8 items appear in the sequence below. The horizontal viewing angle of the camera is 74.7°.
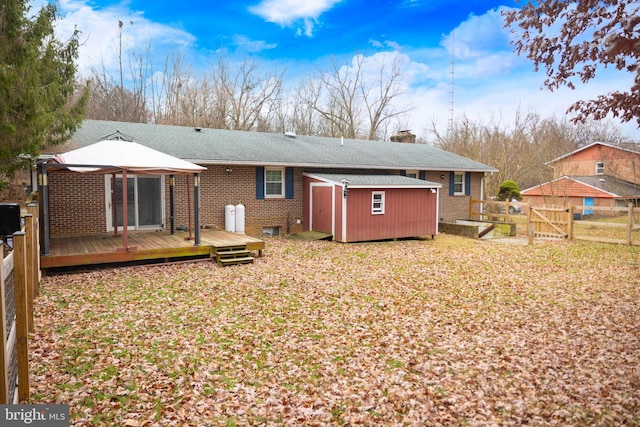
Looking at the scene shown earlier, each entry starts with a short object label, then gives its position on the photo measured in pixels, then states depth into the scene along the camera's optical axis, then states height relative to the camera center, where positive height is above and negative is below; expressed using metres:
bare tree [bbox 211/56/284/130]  29.48 +7.73
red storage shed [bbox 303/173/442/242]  14.66 -0.21
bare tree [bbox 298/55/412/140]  33.22 +8.29
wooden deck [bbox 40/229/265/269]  9.52 -1.15
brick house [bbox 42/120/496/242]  12.90 +0.84
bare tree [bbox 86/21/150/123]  26.53 +7.27
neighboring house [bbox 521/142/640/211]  27.61 +1.18
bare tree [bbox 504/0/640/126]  4.19 +1.78
